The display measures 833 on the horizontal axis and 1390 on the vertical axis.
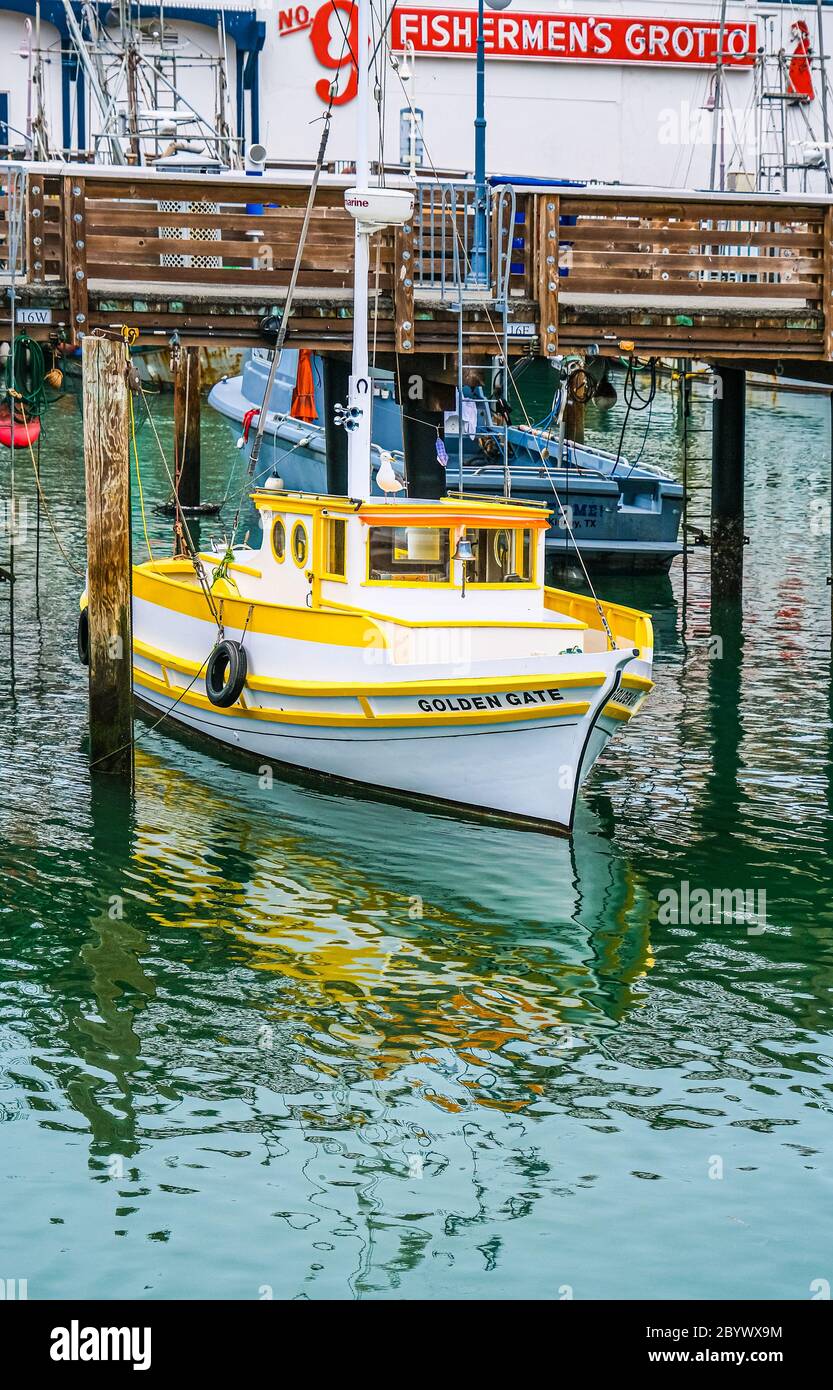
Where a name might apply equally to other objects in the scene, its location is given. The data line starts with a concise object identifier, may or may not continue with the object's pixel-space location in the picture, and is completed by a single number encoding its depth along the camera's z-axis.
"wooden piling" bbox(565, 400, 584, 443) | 35.06
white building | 44.00
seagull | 16.89
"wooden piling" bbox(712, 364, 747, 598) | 25.59
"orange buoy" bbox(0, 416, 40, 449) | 21.34
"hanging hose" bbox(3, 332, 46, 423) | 18.12
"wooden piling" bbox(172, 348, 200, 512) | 30.52
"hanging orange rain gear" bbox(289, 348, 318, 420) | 32.78
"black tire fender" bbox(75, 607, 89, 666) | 19.73
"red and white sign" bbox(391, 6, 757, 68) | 45.38
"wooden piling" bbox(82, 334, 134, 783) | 15.86
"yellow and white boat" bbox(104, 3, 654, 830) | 15.59
